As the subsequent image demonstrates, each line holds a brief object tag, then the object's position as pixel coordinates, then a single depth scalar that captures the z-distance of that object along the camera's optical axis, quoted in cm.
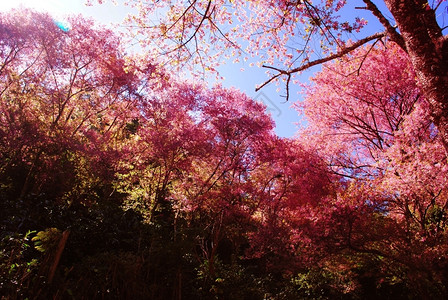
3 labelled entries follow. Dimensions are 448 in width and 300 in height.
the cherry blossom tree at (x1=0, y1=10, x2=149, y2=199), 769
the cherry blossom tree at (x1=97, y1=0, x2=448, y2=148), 222
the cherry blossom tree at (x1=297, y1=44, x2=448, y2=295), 512
